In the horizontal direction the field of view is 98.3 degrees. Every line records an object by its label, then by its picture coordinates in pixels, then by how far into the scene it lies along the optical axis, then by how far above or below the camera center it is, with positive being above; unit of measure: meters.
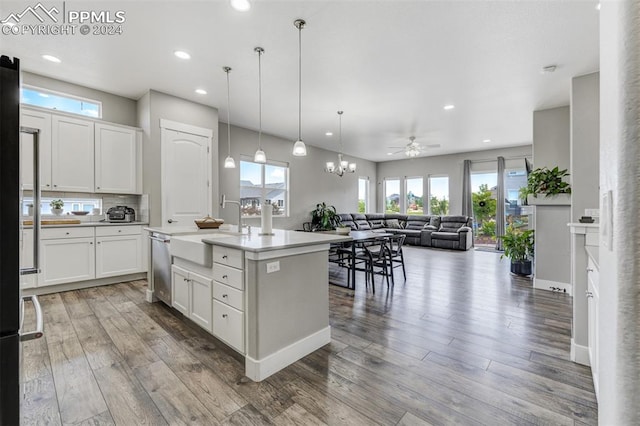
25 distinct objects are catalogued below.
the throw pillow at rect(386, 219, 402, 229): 9.63 -0.42
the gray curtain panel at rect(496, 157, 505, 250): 8.23 +0.34
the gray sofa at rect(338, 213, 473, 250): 8.04 -0.48
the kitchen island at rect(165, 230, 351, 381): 2.00 -0.66
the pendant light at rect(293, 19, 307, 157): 2.71 +1.85
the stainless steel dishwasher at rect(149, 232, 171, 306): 3.14 -0.63
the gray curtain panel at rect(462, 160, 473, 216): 8.78 +0.62
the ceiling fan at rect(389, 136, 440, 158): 6.11 +1.38
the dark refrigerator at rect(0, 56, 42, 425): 0.90 -0.10
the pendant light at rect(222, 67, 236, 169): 3.66 +1.83
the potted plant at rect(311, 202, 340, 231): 7.92 -0.19
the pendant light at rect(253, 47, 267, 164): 3.17 +1.87
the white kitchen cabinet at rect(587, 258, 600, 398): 1.71 -0.69
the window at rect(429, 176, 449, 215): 9.34 +0.57
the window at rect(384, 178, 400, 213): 10.55 +0.65
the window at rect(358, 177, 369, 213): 10.41 +0.66
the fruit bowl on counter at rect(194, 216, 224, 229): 3.54 -0.13
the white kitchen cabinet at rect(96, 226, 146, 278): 4.14 -0.58
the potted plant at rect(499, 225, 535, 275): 4.82 -0.68
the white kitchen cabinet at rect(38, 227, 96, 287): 3.72 -0.58
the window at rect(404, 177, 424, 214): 9.91 +0.61
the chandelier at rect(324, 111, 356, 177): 5.88 +1.01
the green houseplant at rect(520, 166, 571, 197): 4.06 +0.43
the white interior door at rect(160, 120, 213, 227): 4.54 +0.69
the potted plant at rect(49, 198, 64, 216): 4.09 +0.10
